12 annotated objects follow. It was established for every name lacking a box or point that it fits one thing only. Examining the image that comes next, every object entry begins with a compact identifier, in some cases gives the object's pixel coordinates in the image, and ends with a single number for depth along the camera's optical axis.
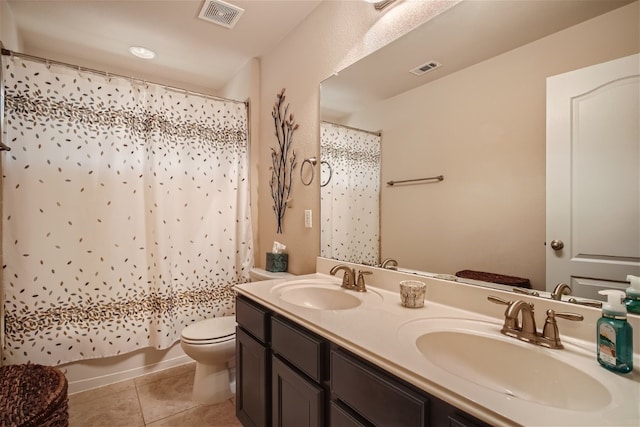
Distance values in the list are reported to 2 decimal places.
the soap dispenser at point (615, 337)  0.69
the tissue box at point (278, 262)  2.22
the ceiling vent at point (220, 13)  1.94
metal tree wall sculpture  2.24
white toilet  1.88
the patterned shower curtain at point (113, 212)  1.85
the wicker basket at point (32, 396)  1.21
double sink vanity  0.63
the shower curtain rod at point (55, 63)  1.78
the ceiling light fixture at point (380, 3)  1.49
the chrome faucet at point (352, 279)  1.49
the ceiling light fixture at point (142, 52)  2.48
